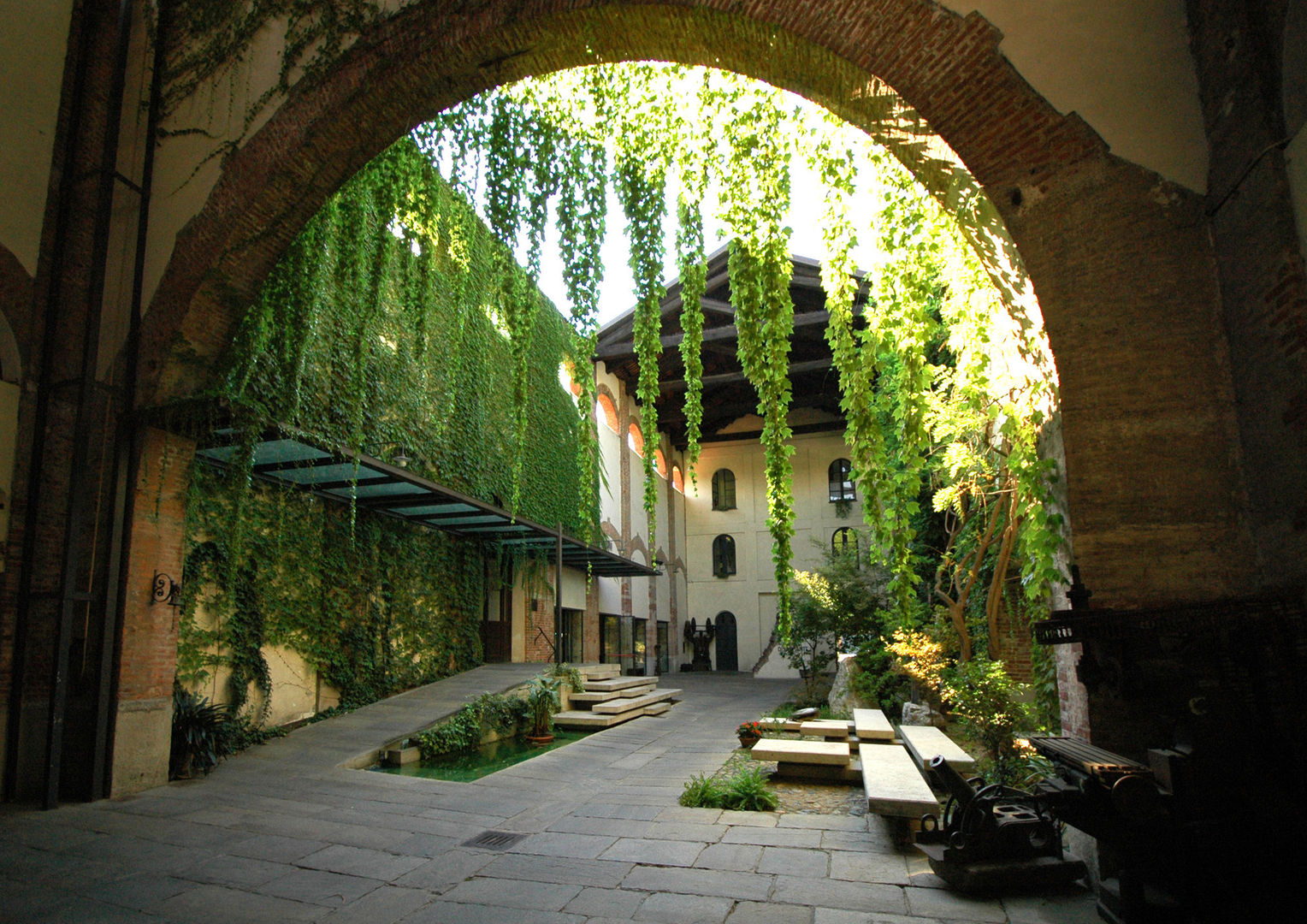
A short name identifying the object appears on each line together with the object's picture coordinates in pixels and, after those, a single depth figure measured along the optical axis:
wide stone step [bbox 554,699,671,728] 10.53
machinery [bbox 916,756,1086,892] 3.62
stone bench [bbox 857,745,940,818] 4.28
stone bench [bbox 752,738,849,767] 6.23
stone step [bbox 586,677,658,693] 11.97
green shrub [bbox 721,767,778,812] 5.43
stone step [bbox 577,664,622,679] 12.82
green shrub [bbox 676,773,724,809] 5.53
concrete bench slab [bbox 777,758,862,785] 6.30
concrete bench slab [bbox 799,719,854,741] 7.75
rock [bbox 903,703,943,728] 8.60
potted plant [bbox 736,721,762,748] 8.13
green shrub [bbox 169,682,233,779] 6.54
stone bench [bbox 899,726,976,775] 5.45
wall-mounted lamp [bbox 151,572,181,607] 6.25
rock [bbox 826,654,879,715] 10.71
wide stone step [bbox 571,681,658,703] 11.43
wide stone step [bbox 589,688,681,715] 10.84
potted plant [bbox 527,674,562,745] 9.99
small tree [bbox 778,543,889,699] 12.17
